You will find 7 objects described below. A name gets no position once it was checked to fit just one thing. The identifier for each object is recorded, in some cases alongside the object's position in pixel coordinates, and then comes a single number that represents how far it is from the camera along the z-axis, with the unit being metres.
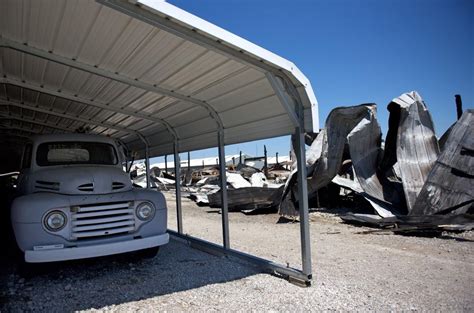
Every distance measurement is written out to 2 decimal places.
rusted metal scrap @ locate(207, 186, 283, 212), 13.55
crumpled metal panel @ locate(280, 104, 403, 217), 11.48
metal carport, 4.12
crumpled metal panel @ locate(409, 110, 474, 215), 9.05
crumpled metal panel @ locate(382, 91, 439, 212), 10.36
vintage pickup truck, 4.76
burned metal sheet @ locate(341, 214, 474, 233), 8.37
